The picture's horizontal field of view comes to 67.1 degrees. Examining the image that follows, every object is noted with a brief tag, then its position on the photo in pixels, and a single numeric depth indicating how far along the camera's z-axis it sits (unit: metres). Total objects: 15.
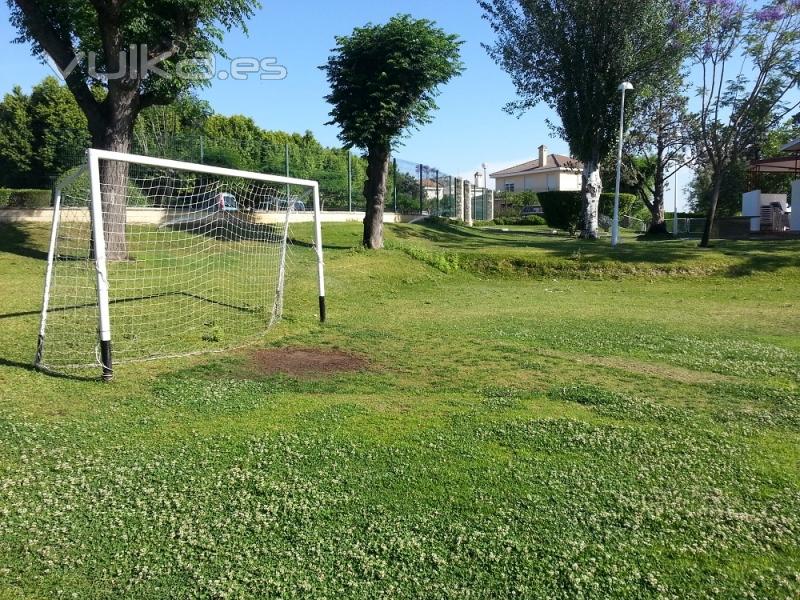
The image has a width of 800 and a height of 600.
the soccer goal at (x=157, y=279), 6.38
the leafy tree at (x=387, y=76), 15.36
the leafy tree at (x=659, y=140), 31.98
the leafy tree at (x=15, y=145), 29.25
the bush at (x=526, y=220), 41.43
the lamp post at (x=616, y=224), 19.47
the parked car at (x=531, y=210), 47.62
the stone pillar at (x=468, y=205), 34.19
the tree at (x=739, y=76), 19.20
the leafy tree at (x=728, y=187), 37.34
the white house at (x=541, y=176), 62.91
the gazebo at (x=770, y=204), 27.62
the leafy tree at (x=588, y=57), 21.77
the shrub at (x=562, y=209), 30.97
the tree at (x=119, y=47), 12.30
